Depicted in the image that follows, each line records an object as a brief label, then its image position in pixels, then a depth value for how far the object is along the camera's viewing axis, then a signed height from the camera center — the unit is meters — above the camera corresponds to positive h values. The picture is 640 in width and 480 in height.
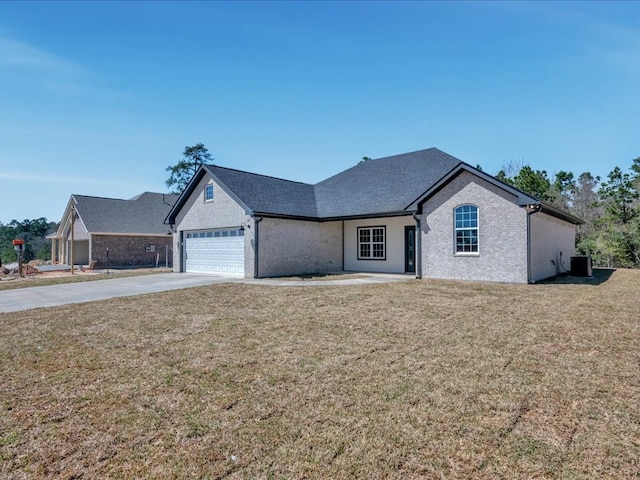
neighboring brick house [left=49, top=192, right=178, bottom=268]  28.00 +0.96
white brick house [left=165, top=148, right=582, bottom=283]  13.49 +0.87
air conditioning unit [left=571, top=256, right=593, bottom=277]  16.88 -1.19
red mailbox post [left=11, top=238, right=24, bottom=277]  21.86 -0.14
